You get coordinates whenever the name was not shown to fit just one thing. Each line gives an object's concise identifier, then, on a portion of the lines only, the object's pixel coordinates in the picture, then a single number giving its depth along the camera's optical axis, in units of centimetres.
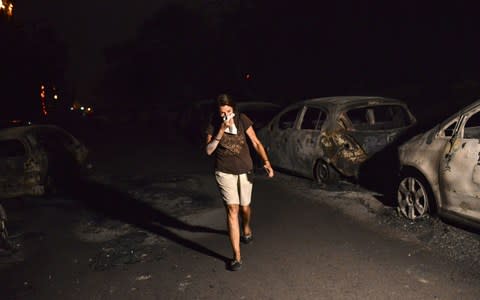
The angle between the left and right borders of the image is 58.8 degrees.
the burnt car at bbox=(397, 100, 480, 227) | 466
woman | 438
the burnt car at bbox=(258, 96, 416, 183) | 698
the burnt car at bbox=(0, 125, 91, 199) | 772
